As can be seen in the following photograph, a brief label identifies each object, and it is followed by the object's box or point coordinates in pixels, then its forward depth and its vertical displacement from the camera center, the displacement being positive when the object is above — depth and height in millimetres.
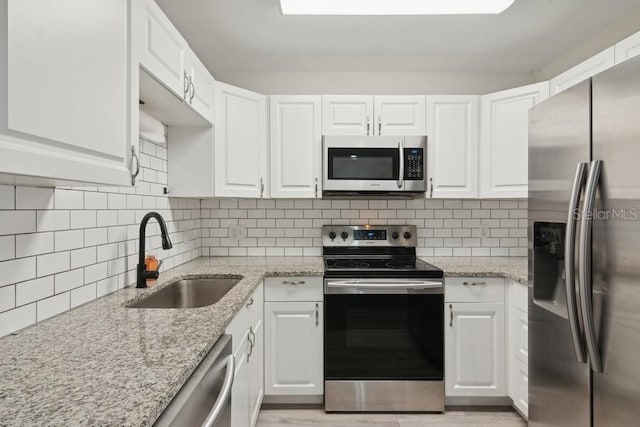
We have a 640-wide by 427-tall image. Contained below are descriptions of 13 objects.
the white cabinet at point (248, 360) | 1531 -714
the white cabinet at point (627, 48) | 1616 +740
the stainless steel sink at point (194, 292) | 1938 -437
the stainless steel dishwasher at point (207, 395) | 830 -464
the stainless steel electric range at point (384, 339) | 2273 -763
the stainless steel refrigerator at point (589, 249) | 1104 -115
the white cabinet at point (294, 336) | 2312 -756
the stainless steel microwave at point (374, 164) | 2527 +333
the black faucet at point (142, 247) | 1710 -161
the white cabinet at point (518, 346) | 2102 -760
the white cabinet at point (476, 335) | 2293 -741
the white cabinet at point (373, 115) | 2613 +686
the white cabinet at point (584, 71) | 1802 +762
